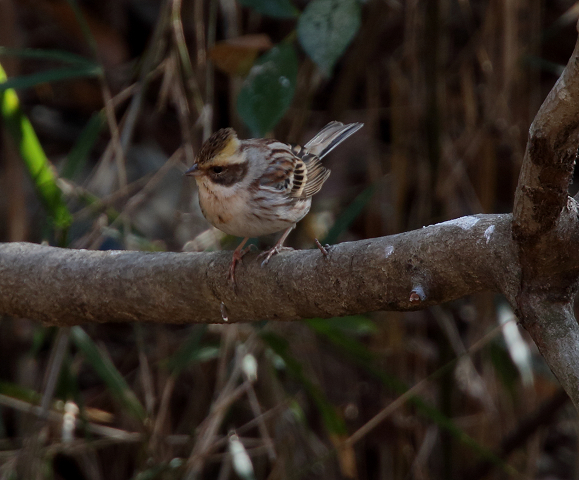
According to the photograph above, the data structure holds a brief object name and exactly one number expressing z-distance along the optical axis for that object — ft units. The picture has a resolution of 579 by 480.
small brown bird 19.16
